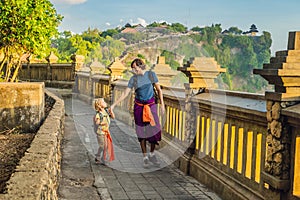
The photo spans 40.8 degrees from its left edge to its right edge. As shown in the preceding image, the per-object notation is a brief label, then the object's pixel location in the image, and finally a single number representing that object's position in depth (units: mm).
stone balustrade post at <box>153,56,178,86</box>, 8799
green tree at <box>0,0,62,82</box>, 10078
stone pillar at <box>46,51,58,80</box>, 23391
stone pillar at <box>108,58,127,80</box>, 13594
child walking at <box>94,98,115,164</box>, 6801
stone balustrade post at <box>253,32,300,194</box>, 3592
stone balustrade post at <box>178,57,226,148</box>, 6184
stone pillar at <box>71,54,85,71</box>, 20797
